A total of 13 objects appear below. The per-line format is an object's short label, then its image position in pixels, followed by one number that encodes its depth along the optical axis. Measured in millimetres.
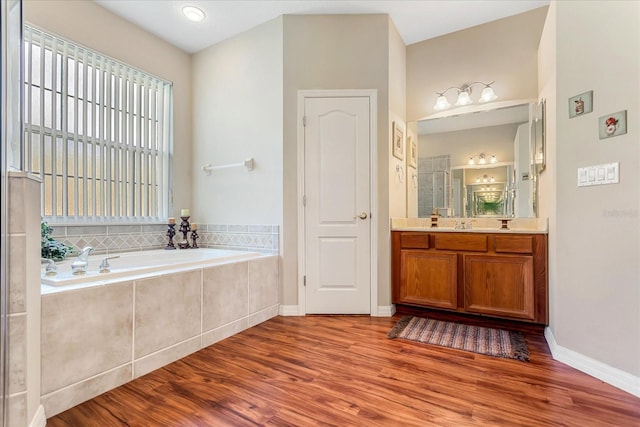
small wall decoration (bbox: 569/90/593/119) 1796
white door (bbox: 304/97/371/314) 2852
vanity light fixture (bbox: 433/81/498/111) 3016
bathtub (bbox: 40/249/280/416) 1453
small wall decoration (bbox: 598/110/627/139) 1637
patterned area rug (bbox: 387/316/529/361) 2088
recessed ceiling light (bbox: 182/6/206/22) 2775
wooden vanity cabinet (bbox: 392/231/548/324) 2383
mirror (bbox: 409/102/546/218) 2836
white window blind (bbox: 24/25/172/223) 2416
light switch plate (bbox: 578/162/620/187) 1663
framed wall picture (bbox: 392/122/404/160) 3014
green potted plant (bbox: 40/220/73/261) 2103
